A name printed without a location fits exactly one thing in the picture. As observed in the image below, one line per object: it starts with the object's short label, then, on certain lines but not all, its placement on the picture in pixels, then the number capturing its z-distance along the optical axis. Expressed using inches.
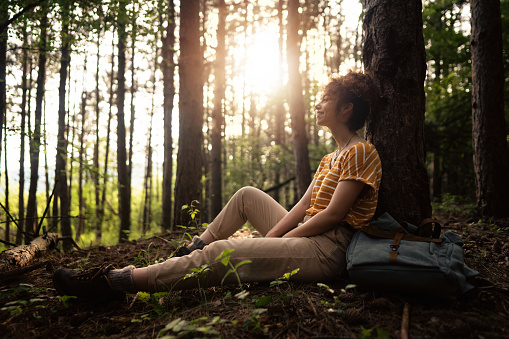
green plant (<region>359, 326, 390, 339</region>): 52.9
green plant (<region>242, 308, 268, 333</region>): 63.3
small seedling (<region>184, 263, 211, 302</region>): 81.4
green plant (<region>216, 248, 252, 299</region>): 67.2
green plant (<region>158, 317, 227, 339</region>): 56.9
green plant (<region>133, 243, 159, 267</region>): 118.7
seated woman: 83.7
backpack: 68.7
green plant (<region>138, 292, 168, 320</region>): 77.6
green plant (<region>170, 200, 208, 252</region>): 143.5
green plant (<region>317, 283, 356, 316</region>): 68.7
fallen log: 114.1
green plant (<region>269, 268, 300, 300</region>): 76.0
